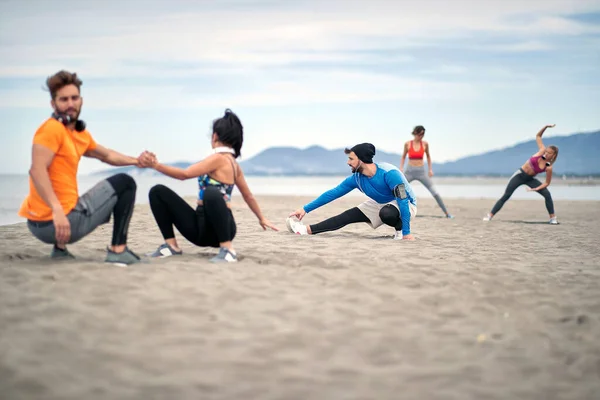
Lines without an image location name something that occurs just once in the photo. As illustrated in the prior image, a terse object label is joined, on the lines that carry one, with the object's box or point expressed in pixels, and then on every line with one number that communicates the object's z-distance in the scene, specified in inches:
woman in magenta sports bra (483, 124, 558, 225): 464.8
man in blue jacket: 325.1
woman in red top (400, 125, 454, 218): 515.8
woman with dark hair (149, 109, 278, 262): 221.1
